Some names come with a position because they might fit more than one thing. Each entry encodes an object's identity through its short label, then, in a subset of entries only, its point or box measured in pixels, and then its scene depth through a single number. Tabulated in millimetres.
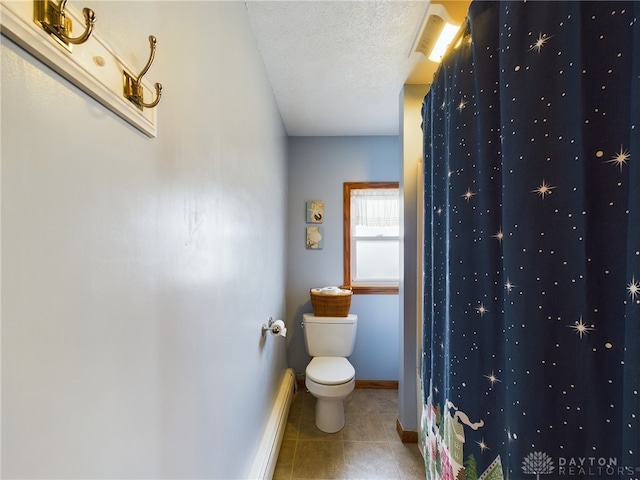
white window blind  2592
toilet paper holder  1539
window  2574
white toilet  1829
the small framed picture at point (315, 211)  2568
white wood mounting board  303
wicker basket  2285
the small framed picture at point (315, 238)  2566
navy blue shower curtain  509
